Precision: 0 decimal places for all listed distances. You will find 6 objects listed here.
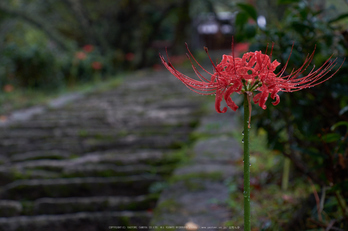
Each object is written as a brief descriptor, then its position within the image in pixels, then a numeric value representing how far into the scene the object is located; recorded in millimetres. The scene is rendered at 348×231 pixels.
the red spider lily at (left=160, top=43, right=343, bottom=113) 855
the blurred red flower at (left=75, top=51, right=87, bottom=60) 8875
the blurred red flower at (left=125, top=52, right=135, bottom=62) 12456
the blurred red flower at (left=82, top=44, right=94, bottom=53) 10043
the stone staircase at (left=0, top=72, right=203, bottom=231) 2574
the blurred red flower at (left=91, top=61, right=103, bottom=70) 9438
